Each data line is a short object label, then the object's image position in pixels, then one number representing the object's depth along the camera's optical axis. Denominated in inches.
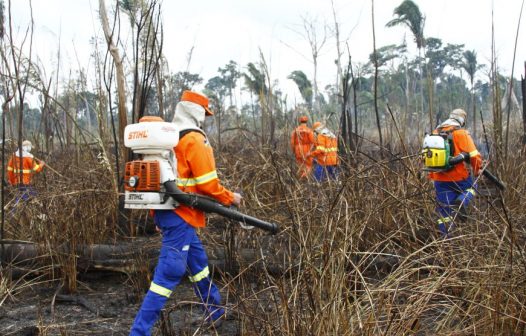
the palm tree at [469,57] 1609.3
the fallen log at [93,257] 169.8
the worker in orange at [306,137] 350.8
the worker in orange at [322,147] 283.4
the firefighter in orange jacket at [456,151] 212.1
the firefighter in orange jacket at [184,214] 124.6
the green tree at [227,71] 1868.1
